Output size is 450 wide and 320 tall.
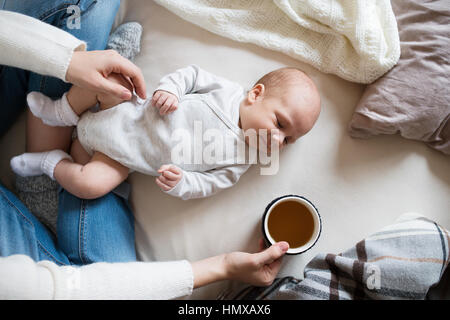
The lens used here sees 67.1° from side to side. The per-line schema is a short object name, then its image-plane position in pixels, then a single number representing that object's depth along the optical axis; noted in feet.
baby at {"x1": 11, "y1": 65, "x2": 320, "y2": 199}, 3.00
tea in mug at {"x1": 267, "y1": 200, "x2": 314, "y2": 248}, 3.08
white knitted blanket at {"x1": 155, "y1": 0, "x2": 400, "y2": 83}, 3.12
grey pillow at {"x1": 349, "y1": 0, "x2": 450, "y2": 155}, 2.98
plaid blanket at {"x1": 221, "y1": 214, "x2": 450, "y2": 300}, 2.55
